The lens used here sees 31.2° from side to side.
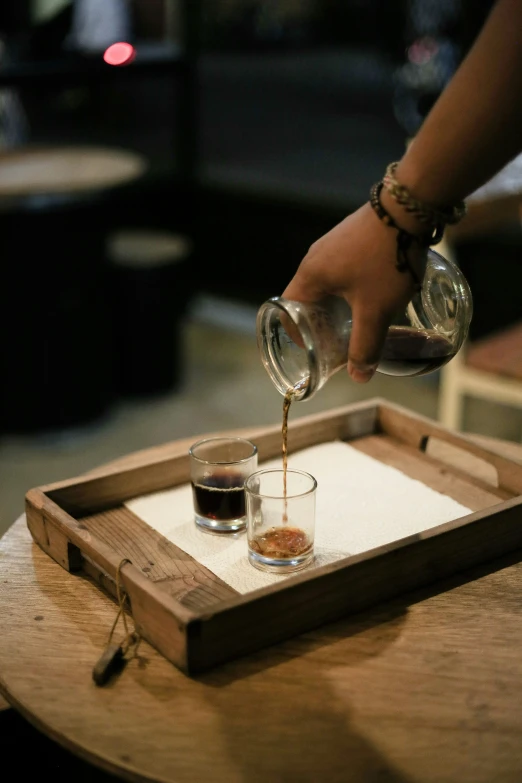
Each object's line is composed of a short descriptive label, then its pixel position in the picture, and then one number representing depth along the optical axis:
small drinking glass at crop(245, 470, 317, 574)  1.26
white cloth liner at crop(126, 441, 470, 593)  1.30
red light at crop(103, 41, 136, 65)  4.32
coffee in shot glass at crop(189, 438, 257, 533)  1.36
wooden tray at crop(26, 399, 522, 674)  1.08
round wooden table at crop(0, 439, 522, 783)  0.95
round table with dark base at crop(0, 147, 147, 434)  3.11
